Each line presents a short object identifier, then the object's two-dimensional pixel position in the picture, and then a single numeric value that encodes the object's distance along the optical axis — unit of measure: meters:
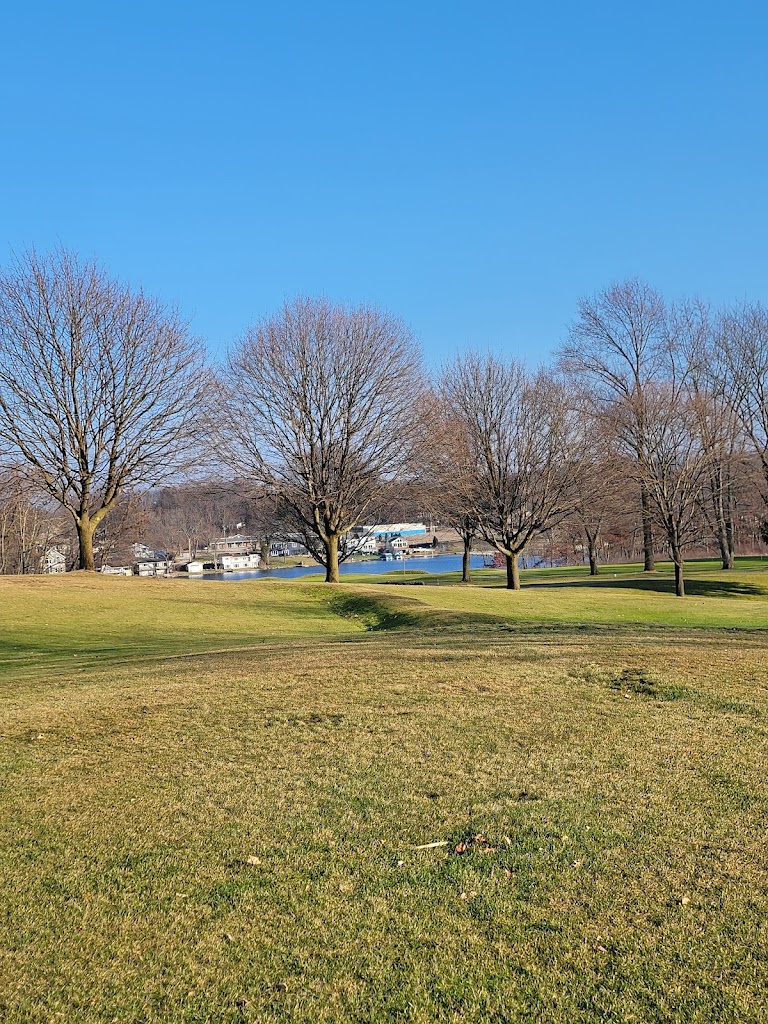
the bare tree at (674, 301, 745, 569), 35.56
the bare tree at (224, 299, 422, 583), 33.62
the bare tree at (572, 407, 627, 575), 34.28
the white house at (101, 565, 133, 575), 75.61
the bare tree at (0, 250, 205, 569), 31.47
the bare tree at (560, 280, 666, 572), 45.22
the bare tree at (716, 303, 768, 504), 47.00
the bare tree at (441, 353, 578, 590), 34.28
